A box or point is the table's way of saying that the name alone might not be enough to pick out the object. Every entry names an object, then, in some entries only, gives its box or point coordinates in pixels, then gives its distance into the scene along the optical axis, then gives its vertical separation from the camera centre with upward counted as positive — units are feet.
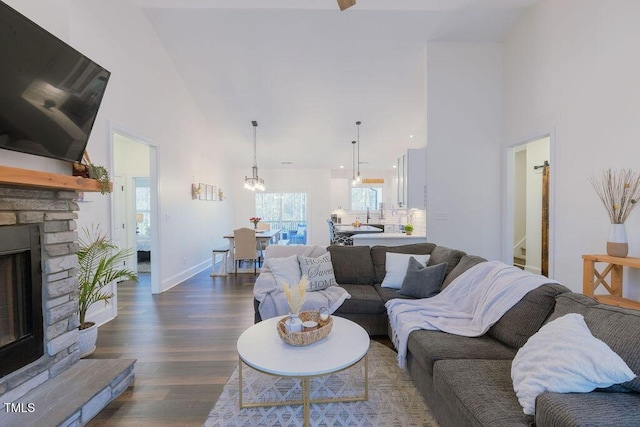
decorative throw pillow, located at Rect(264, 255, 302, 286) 9.73 -2.00
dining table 19.17 -2.12
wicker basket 5.77 -2.50
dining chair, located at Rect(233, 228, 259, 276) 18.33 -2.12
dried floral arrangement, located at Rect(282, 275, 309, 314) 6.27 -1.84
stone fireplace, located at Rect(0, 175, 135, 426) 5.59 -2.42
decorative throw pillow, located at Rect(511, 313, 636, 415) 3.70 -2.08
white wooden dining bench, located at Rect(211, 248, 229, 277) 18.29 -3.44
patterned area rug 5.87 -4.22
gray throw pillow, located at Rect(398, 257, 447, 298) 9.14 -2.29
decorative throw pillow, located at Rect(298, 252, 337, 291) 9.95 -2.13
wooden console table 8.50 -2.26
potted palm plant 8.44 -2.10
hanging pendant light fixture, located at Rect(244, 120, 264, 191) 21.35 +2.17
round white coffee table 5.08 -2.74
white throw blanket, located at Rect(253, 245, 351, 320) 8.95 -2.75
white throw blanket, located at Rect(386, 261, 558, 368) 6.37 -2.46
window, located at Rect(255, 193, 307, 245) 31.07 -0.20
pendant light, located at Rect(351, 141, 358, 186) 24.93 +4.73
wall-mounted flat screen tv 5.36 +2.57
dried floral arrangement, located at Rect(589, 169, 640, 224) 8.62 +0.47
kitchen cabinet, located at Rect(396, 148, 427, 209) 14.24 +1.59
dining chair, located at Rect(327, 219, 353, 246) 21.75 -2.16
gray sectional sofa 3.49 -2.75
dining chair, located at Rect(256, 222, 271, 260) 20.42 -2.21
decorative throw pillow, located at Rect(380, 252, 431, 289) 10.12 -2.06
